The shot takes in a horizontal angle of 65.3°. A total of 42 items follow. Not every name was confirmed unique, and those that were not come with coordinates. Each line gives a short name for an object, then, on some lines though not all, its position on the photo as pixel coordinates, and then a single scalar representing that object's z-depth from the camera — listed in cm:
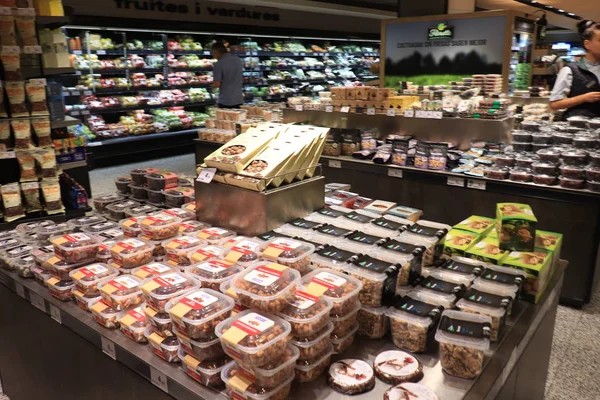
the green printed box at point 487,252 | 198
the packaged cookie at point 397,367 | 140
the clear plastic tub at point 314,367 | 140
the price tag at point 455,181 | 404
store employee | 414
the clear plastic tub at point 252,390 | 128
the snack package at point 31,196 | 382
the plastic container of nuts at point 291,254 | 168
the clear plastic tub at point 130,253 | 204
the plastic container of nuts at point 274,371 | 128
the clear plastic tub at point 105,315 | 175
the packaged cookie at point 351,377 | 137
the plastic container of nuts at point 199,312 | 142
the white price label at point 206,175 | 234
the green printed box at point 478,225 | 224
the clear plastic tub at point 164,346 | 154
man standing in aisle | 768
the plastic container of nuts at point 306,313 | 139
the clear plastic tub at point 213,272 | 168
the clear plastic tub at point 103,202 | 303
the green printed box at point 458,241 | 207
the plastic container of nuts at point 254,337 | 127
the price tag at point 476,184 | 391
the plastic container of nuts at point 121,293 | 177
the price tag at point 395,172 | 442
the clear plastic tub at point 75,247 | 207
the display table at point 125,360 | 143
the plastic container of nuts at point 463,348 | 140
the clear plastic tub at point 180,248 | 201
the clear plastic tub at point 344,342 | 152
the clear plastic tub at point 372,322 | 159
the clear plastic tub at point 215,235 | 212
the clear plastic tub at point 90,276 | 189
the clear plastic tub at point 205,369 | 140
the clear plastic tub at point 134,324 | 166
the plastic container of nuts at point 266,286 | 142
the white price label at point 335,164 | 487
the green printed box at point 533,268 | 182
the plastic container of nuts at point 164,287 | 162
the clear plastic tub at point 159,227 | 224
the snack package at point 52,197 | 389
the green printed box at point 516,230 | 199
